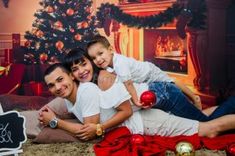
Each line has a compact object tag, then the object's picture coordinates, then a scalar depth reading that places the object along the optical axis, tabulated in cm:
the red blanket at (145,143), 234
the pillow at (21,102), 298
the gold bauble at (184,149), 210
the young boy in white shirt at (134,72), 269
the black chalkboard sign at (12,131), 242
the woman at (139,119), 259
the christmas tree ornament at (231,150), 220
